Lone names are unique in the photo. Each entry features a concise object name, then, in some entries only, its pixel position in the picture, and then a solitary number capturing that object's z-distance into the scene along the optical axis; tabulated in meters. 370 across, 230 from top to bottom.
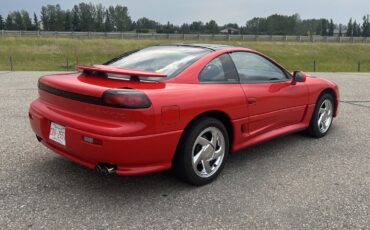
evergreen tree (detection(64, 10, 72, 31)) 98.44
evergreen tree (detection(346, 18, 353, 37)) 114.56
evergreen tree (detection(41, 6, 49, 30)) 101.56
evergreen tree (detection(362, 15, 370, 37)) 107.19
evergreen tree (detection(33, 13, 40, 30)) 96.89
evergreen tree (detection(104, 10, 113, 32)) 104.76
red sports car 2.94
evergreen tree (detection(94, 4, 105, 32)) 103.98
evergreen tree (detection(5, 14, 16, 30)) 95.41
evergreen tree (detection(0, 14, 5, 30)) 94.38
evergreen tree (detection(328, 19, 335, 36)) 119.12
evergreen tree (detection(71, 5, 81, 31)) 98.88
